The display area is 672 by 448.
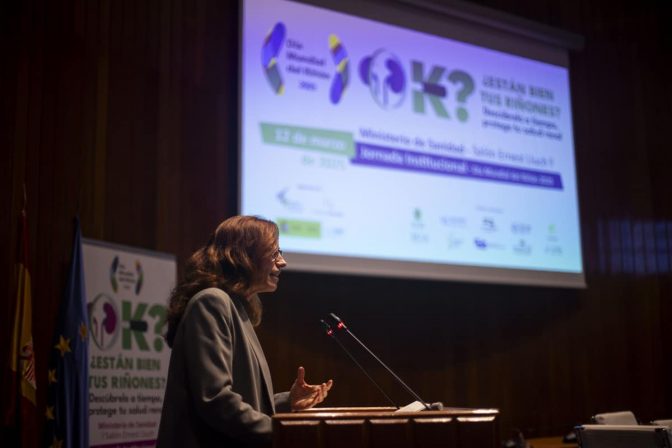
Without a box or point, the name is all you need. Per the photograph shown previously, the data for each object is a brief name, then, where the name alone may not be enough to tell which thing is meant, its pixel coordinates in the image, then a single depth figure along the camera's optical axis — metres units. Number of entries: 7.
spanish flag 3.92
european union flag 3.96
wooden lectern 2.12
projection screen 5.18
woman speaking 2.24
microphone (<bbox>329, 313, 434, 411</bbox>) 2.36
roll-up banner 4.34
